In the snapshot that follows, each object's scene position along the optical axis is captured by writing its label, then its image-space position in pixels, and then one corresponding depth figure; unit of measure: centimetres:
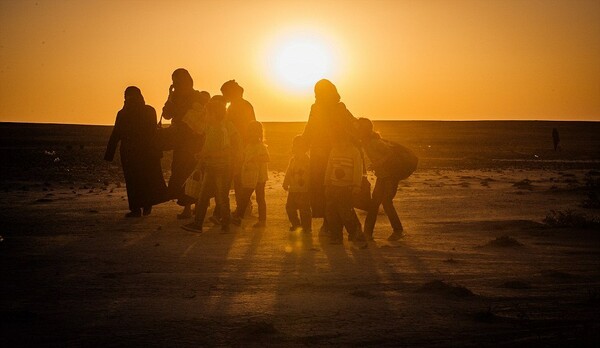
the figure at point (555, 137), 6016
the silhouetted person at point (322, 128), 1128
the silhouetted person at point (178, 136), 1402
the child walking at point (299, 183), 1214
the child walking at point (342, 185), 1094
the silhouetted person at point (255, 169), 1321
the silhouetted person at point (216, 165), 1208
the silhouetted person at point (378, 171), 1147
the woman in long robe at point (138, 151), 1413
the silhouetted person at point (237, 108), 1400
